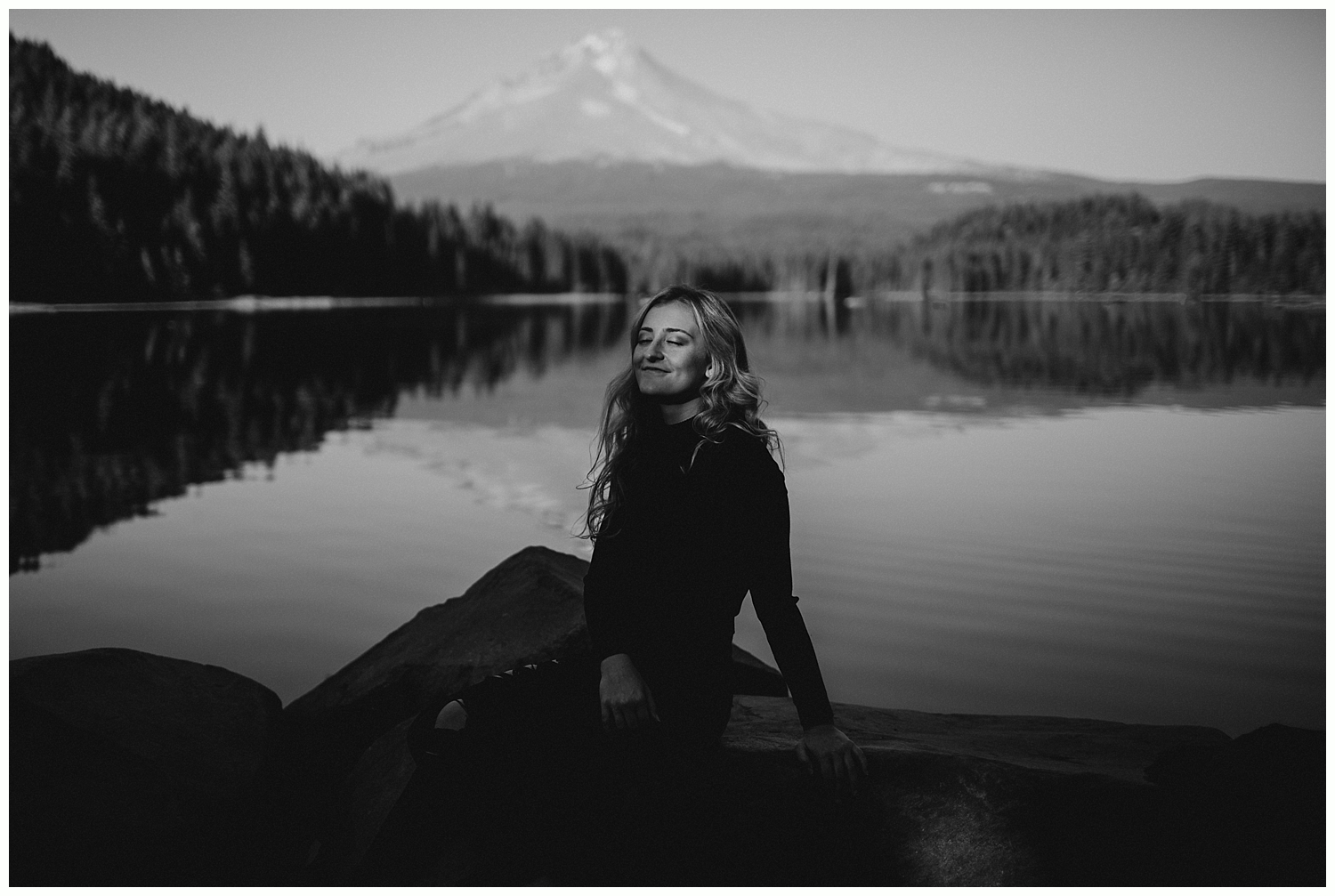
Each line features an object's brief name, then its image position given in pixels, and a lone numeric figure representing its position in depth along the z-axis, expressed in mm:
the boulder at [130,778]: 4117
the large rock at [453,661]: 5266
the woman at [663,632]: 3592
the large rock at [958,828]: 3725
